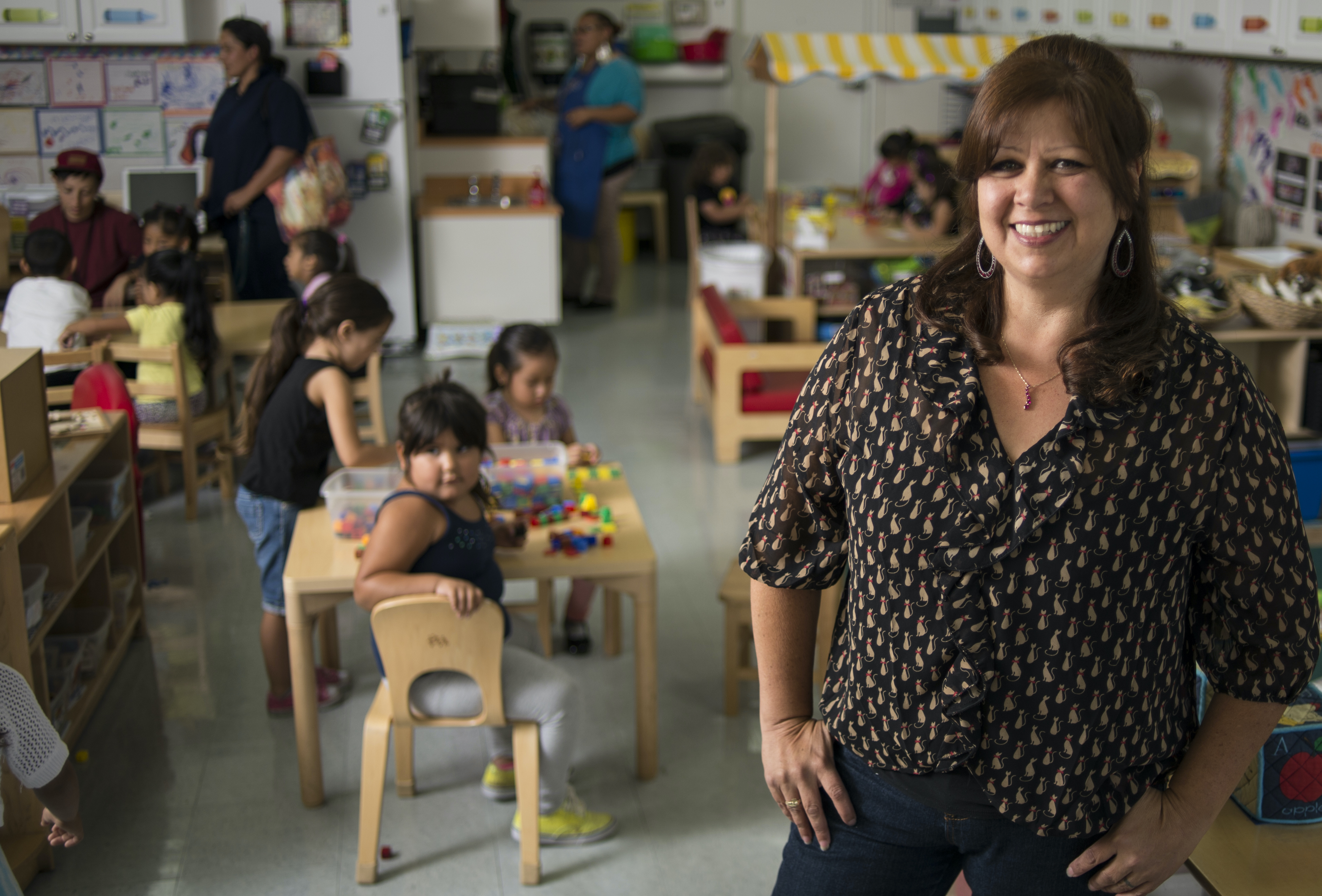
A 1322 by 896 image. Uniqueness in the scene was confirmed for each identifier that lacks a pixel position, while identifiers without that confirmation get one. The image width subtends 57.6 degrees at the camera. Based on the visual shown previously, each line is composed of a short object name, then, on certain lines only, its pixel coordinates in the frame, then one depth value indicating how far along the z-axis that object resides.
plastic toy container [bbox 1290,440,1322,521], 4.17
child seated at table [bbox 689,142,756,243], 6.87
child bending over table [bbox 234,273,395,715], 3.00
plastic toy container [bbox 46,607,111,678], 3.14
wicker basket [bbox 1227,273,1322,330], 4.26
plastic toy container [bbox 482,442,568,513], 2.95
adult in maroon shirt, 4.86
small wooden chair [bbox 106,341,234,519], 4.21
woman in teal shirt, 7.50
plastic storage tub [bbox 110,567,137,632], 3.44
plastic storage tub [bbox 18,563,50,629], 2.62
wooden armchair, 5.02
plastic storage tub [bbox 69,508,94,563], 3.04
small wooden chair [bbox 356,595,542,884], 2.33
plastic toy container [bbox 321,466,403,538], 2.73
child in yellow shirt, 4.38
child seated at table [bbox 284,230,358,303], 4.66
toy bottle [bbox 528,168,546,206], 7.01
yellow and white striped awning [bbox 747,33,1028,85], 5.55
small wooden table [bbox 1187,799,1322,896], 1.60
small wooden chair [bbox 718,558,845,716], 2.96
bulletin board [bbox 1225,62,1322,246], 4.87
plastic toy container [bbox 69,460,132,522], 3.34
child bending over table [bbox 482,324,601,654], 3.32
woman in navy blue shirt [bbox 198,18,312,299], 5.77
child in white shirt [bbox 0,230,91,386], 4.23
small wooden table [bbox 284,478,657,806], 2.60
